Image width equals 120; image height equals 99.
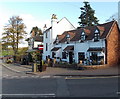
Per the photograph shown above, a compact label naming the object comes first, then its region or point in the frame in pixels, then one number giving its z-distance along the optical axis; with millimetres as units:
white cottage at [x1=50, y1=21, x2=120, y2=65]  15583
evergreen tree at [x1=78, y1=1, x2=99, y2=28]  38770
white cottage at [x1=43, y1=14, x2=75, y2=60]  24165
